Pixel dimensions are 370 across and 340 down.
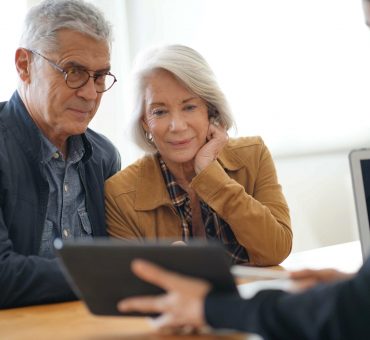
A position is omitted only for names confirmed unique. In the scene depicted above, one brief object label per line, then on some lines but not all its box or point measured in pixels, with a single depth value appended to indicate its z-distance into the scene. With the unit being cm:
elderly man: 198
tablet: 108
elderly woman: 221
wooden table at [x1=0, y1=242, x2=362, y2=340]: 127
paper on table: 135
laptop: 165
